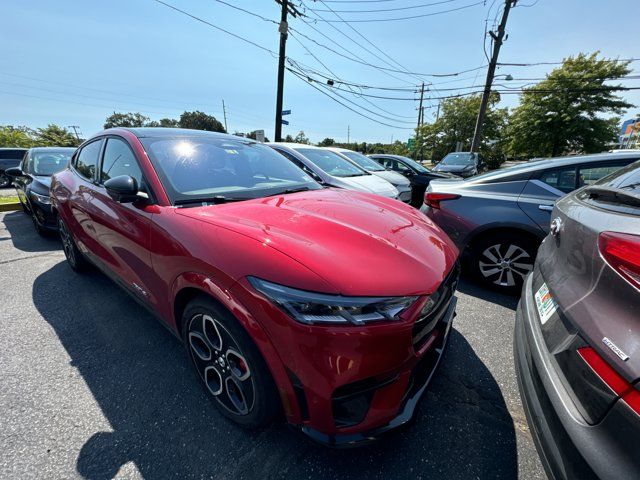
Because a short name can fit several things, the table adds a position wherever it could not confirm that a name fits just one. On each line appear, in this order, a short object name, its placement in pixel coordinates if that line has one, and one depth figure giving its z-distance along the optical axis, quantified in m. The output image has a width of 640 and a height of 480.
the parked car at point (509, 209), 2.94
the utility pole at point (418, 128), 35.95
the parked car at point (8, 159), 11.87
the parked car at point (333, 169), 5.02
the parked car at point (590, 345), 0.82
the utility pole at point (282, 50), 11.49
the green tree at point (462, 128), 30.89
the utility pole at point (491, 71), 15.66
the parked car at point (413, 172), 8.12
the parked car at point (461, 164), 13.54
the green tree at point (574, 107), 18.06
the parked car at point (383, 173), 6.21
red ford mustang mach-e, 1.18
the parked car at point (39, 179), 4.63
